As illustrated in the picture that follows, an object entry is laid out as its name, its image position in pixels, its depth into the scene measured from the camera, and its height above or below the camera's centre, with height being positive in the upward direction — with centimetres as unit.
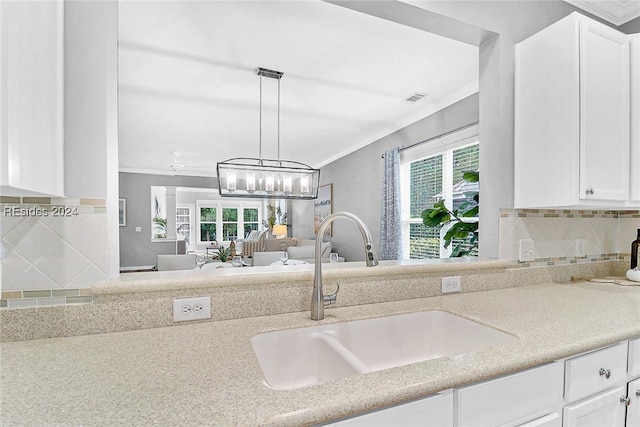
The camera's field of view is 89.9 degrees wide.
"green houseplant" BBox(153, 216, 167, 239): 813 -39
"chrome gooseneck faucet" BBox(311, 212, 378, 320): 115 -21
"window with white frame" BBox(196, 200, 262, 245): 996 -23
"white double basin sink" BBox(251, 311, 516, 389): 107 -48
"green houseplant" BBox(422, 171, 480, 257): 247 -8
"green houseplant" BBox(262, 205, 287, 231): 961 -15
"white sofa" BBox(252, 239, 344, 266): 526 -68
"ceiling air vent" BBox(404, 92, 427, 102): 324 +120
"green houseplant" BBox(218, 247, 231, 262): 520 -70
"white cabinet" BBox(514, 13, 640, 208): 149 +46
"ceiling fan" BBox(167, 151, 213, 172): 682 +103
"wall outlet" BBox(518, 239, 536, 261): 174 -20
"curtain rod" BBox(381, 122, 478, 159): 308 +83
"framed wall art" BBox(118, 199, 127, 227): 733 +0
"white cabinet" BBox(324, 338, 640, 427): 75 -51
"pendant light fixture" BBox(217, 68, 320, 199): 325 +33
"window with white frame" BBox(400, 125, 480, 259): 322 +36
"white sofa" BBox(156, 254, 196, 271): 384 -61
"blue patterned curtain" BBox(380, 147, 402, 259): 409 +3
